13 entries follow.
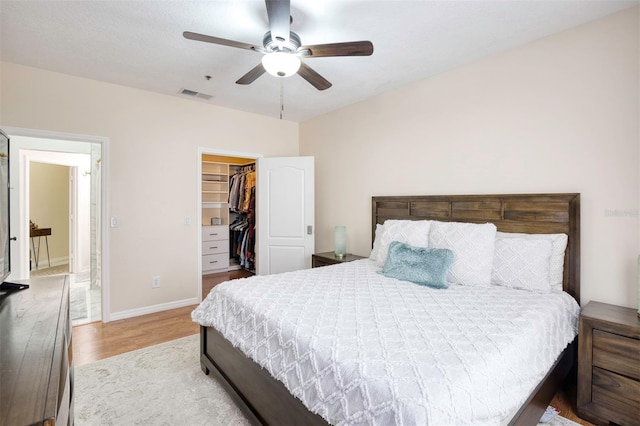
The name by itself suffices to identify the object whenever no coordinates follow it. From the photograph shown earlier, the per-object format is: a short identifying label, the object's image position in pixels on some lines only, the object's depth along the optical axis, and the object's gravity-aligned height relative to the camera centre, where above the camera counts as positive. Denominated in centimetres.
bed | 122 -59
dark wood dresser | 71 -46
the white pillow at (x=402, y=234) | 272 -22
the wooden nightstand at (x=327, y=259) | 358 -57
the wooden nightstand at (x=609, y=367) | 165 -89
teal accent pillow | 225 -43
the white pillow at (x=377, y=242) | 315 -33
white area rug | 182 -124
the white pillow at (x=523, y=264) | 213 -39
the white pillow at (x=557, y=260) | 218 -36
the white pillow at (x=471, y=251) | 227 -31
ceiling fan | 177 +104
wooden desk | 556 -42
